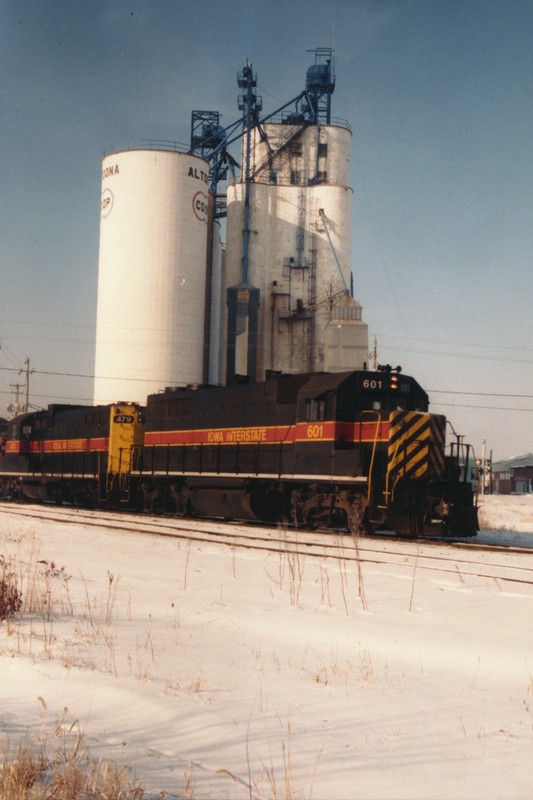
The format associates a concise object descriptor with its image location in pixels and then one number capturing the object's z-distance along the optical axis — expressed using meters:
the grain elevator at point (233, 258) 54.00
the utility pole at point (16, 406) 81.38
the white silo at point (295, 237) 58.16
